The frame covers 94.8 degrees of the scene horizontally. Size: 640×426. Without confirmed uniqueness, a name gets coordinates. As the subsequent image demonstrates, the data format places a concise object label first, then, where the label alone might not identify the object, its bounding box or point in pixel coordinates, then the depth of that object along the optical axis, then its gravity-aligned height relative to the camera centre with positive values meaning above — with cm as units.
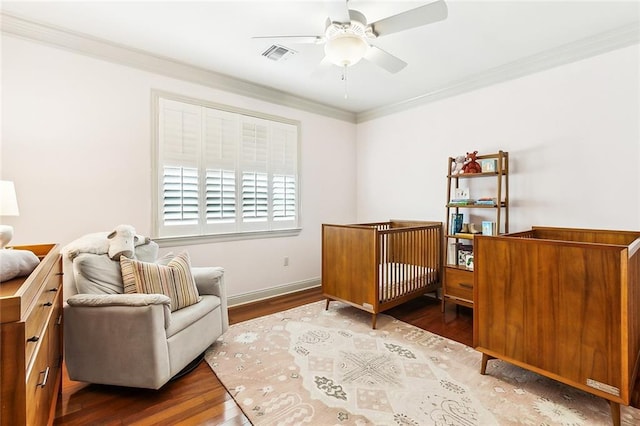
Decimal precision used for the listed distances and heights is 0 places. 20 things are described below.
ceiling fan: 168 +113
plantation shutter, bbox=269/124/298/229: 367 +49
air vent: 260 +144
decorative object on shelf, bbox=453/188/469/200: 318 +20
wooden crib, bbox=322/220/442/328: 279 -55
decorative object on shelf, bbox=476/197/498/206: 294 +10
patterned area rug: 164 -113
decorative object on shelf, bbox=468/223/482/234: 317 -20
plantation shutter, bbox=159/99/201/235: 288 +44
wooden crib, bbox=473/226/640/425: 152 -58
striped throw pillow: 203 -49
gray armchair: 174 -76
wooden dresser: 87 -47
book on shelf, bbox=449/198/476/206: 307 +10
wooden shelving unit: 296 +0
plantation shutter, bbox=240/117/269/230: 341 +45
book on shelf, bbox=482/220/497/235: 300 -17
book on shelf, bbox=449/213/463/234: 319 -13
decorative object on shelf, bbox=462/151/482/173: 309 +49
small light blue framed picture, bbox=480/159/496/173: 300 +47
